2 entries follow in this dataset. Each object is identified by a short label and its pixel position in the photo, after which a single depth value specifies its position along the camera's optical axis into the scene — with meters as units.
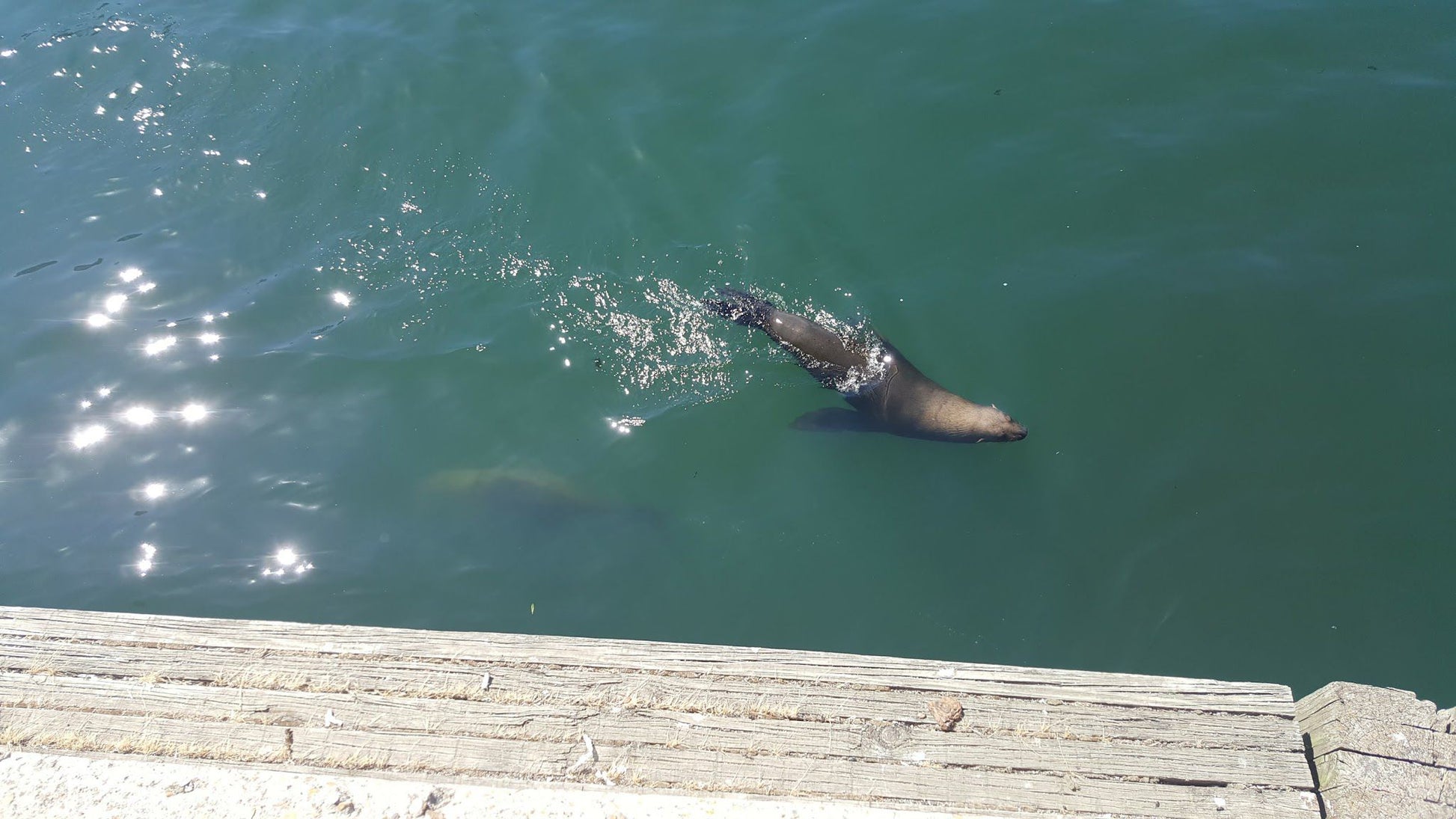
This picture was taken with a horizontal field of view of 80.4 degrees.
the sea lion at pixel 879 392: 6.77
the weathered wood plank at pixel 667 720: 3.50
